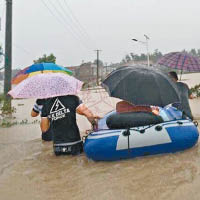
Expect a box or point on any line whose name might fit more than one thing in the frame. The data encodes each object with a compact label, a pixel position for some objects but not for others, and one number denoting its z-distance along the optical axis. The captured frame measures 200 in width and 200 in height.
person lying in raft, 3.78
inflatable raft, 3.66
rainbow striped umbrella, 5.05
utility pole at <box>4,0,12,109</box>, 9.81
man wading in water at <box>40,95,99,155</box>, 3.84
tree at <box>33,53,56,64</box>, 35.19
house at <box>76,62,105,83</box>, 49.59
